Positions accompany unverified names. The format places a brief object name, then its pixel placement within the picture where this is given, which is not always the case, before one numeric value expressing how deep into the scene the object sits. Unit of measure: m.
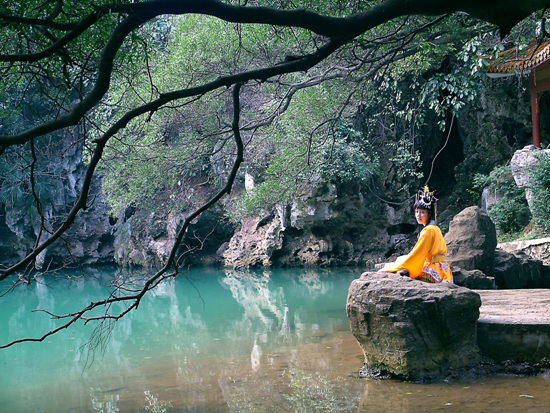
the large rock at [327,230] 15.06
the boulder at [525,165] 11.06
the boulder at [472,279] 7.05
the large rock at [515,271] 8.10
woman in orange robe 5.36
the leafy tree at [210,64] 2.49
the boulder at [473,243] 7.78
